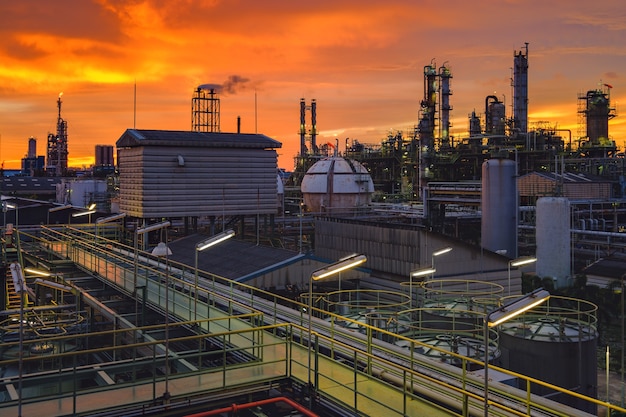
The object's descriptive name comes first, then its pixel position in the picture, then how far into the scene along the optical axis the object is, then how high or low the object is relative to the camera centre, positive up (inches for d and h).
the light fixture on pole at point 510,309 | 330.6 -63.4
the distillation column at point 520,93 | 2925.7 +466.6
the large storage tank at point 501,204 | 1445.6 -27.9
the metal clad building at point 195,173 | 1649.9 +50.5
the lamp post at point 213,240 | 666.2 -52.1
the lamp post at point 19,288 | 397.1 -90.4
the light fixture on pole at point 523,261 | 768.7 -87.3
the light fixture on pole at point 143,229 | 756.5 -47.3
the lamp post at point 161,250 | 717.3 -70.5
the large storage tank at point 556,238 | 1397.6 -103.0
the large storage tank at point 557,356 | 733.9 -195.8
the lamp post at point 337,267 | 474.3 -58.0
